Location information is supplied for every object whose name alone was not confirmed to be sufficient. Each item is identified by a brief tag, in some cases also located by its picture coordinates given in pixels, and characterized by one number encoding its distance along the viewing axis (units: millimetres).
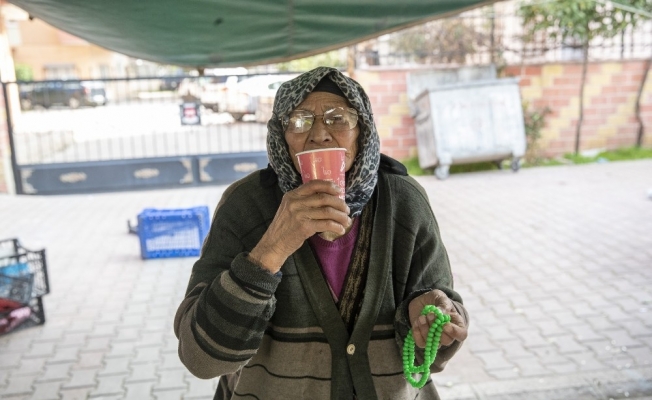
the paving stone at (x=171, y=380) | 3836
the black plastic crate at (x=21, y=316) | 4555
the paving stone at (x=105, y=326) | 4641
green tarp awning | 2285
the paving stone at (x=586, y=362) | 3822
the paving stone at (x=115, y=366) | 4027
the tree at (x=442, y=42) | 10672
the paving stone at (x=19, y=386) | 3827
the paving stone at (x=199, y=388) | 3721
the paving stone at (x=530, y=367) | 3805
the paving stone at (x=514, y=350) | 4047
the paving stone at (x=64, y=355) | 4227
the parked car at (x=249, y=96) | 9012
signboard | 8117
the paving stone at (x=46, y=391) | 3770
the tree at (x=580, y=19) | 10133
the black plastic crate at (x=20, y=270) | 4535
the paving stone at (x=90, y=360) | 4129
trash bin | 9555
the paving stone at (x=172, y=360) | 4086
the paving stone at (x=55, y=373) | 3982
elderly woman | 1624
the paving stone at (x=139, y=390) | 3734
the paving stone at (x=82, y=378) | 3881
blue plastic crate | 6094
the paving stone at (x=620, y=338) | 4129
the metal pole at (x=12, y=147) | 7363
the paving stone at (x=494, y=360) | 3939
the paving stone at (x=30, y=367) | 4070
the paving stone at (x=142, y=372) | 3936
